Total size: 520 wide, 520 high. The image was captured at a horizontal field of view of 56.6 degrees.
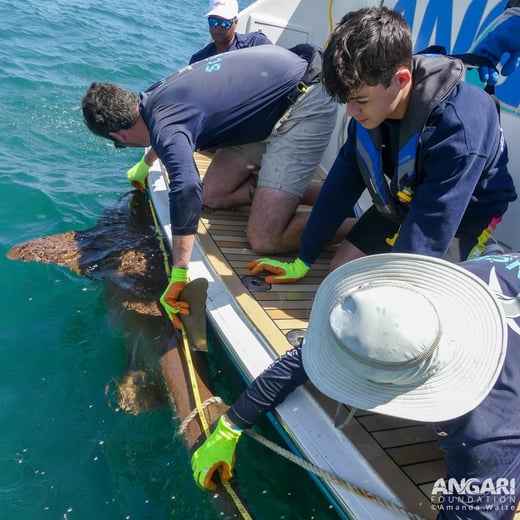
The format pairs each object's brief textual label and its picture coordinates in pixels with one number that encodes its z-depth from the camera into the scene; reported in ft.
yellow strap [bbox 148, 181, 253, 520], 7.57
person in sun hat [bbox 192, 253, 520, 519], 4.66
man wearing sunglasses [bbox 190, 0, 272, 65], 15.97
